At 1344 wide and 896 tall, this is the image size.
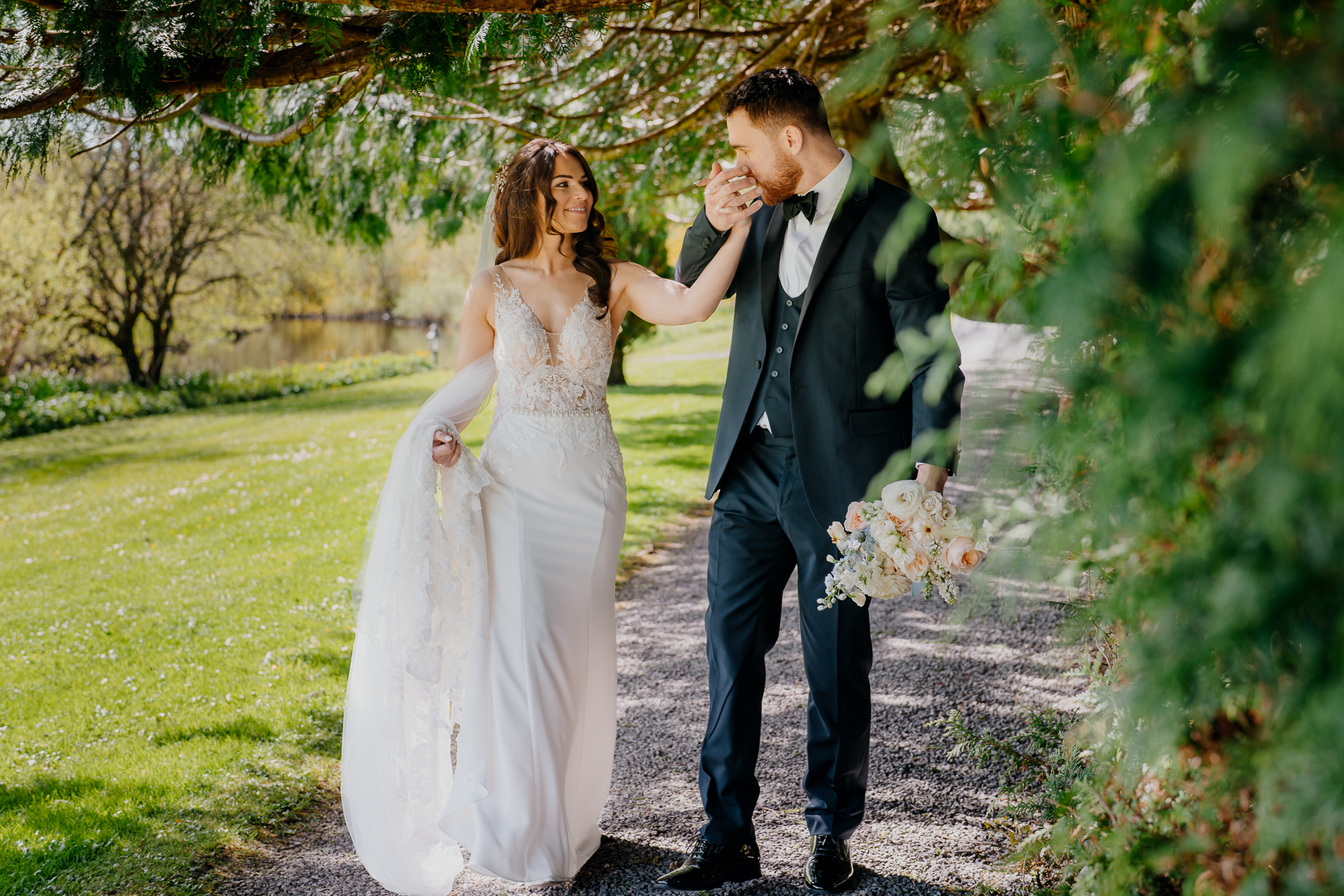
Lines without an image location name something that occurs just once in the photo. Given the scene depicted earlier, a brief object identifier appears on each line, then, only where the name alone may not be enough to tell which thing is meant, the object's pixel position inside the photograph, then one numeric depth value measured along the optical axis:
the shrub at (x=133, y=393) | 17.38
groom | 2.93
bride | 3.12
